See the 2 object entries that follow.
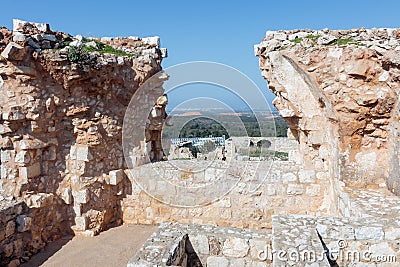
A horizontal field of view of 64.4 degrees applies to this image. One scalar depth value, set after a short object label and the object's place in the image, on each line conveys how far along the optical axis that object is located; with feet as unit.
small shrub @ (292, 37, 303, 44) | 16.32
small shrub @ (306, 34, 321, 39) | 16.25
